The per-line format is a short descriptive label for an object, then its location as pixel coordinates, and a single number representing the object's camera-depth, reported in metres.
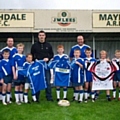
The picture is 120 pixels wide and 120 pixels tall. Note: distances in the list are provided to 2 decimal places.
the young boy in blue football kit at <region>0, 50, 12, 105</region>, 7.88
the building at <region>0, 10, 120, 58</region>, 13.21
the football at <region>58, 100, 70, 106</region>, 7.65
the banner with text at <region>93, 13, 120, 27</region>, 13.41
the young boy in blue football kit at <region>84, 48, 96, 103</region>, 8.22
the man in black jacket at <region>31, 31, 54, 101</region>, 8.03
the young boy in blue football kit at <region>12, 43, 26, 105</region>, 7.89
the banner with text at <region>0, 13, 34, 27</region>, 13.19
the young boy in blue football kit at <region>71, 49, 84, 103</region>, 8.07
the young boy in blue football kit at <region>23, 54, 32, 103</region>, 7.91
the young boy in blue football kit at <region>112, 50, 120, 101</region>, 8.62
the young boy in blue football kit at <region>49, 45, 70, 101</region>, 8.19
